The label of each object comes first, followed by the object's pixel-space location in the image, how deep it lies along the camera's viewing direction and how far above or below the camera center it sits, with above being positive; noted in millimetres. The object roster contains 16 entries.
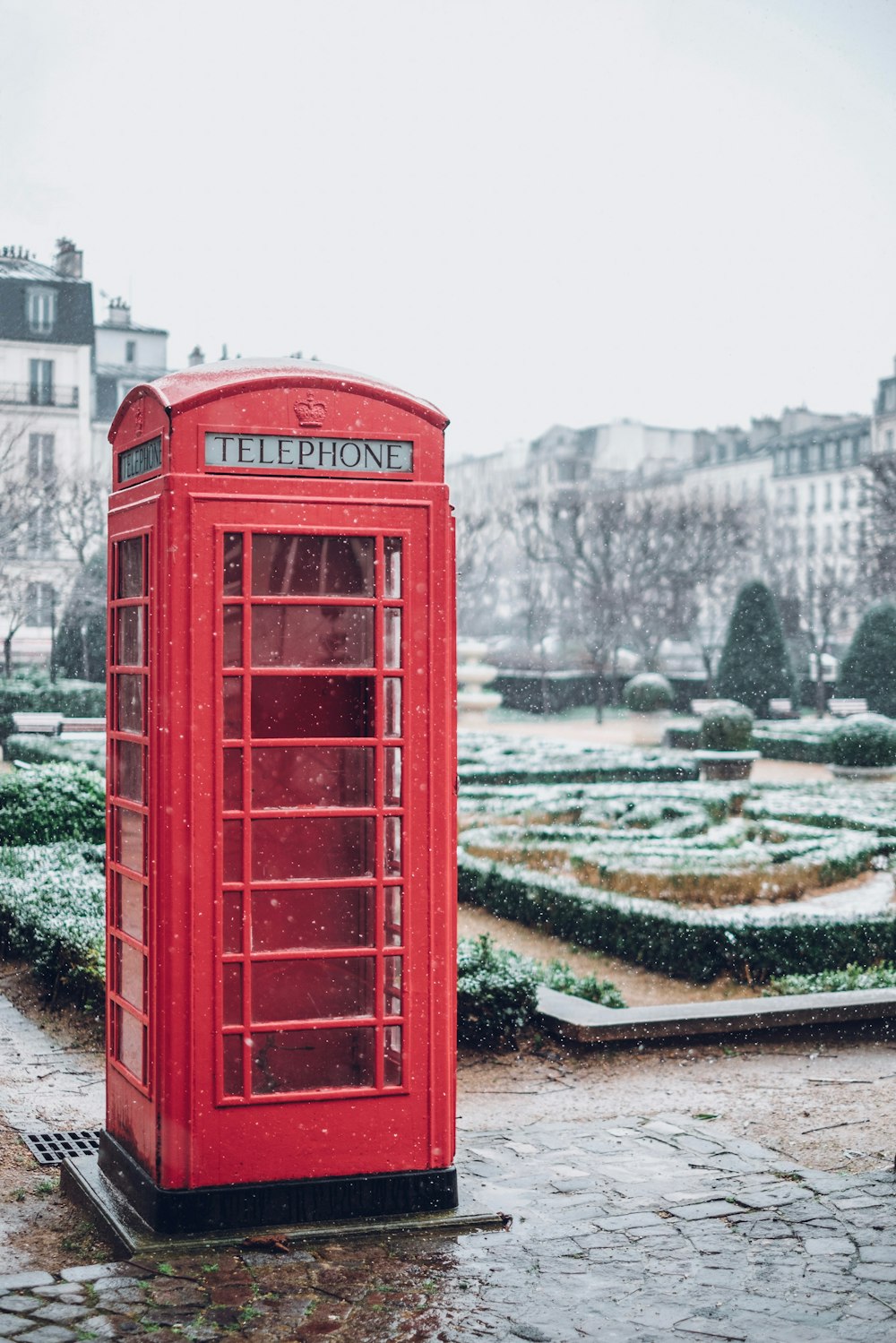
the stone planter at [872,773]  21016 -1569
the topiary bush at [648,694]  29188 -655
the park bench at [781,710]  33000 -1074
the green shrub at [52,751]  15703 -931
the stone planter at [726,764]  19578 -1335
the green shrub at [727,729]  19641 -887
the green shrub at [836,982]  8023 -1712
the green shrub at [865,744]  20969 -1157
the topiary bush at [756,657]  31516 +68
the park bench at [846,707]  32031 -1014
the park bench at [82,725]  19000 -763
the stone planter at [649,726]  29062 -1252
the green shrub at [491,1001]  6922 -1546
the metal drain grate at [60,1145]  5254 -1696
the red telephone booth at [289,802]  4109 -385
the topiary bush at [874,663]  30031 -74
